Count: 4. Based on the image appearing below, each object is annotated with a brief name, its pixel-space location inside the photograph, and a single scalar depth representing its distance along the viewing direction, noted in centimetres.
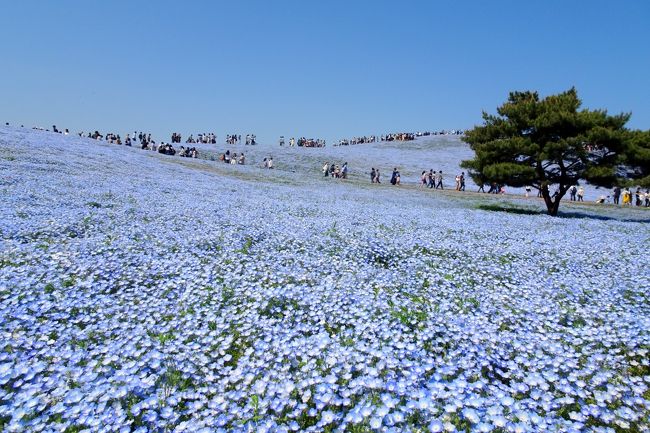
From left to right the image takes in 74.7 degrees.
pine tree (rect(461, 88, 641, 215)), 2047
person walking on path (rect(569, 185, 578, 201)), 3418
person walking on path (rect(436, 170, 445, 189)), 3534
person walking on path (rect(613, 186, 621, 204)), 3472
